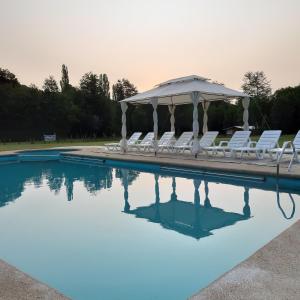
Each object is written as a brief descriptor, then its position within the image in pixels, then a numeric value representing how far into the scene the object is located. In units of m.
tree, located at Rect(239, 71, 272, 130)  30.84
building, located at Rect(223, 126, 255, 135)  29.34
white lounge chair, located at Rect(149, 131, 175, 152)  11.30
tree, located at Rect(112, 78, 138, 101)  34.72
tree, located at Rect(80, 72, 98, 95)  27.72
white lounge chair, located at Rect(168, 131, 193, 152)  10.82
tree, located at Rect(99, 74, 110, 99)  36.71
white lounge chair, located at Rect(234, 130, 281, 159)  8.33
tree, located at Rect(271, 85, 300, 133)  27.67
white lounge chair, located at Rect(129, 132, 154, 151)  11.95
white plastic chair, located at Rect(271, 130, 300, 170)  7.69
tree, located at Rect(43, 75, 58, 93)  25.90
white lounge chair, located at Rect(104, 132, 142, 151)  12.66
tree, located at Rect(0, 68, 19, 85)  28.12
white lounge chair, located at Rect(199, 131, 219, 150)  10.03
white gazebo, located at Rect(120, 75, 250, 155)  9.38
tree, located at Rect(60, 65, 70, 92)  32.41
